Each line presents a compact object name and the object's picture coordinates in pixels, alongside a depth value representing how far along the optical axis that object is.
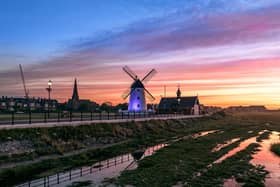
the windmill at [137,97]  74.69
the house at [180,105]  99.88
